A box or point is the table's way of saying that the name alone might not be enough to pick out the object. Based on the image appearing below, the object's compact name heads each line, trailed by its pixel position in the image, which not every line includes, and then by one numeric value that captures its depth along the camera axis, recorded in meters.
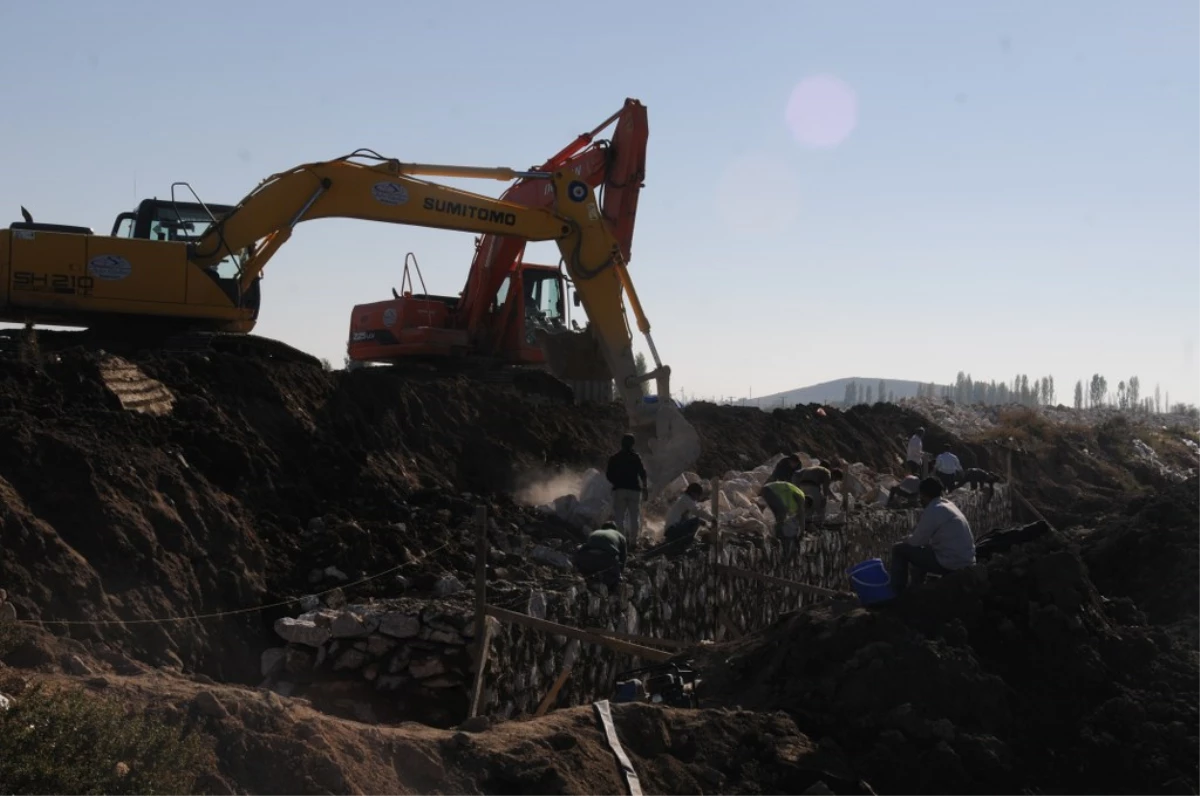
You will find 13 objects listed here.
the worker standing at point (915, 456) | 24.72
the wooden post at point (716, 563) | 12.38
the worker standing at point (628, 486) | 13.65
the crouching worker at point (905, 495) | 19.77
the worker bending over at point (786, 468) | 16.00
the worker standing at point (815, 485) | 16.62
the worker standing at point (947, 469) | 23.00
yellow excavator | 13.64
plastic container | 8.95
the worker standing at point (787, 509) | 14.09
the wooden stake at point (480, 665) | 8.38
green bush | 4.81
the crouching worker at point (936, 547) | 9.36
